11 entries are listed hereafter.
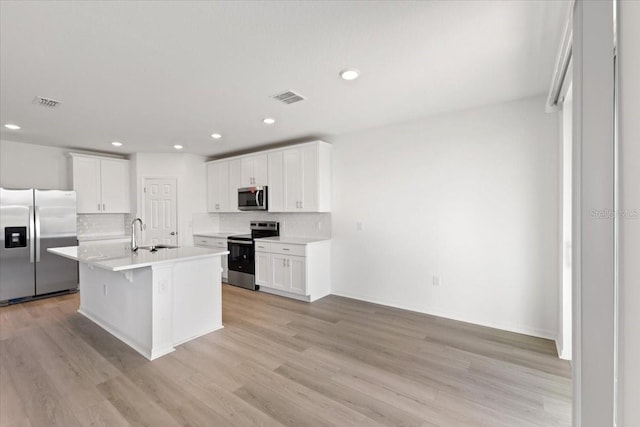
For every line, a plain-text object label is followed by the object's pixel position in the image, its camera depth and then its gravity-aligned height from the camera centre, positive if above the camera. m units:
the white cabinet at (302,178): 4.48 +0.55
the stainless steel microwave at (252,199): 5.15 +0.25
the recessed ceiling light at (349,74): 2.45 +1.20
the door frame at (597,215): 1.14 -0.03
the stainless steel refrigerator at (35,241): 4.19 -0.41
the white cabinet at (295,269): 4.29 -0.90
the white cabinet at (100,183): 5.14 +0.58
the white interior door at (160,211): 5.71 +0.05
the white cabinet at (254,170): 5.16 +0.78
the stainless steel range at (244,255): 4.97 -0.77
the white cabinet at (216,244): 5.43 -0.62
